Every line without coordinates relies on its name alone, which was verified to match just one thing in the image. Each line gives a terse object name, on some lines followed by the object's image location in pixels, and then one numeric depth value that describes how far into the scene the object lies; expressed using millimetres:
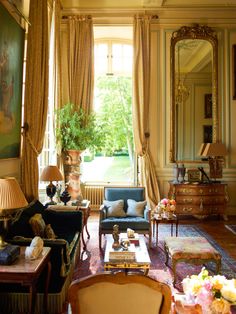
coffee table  3033
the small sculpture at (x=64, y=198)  4672
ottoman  3285
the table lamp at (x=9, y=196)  2377
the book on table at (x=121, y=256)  3078
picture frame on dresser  6426
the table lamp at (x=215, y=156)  6211
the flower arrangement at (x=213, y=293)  1499
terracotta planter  5613
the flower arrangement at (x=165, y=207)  4553
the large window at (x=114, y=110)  7188
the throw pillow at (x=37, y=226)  3150
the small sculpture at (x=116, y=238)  3323
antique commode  6086
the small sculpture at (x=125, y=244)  3307
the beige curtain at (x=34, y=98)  4207
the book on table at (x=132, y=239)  3523
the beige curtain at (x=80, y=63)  6625
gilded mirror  6730
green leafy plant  5951
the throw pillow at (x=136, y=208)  4668
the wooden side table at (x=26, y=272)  2199
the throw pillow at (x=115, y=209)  4633
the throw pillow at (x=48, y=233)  3192
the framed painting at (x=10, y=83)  3414
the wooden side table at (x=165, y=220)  4449
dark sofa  2645
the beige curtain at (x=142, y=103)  6599
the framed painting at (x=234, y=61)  6781
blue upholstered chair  4340
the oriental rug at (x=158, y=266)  3520
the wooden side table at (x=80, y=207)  4314
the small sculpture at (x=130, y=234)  3635
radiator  6875
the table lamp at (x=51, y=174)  4284
